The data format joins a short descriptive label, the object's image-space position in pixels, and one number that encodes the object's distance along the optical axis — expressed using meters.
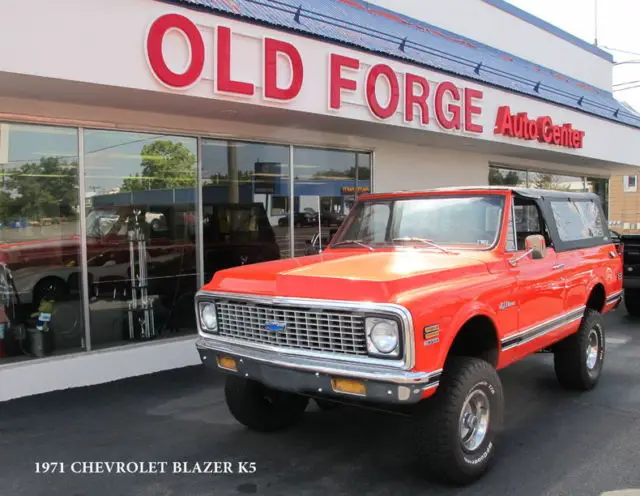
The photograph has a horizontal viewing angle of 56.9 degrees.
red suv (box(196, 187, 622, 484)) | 3.53
